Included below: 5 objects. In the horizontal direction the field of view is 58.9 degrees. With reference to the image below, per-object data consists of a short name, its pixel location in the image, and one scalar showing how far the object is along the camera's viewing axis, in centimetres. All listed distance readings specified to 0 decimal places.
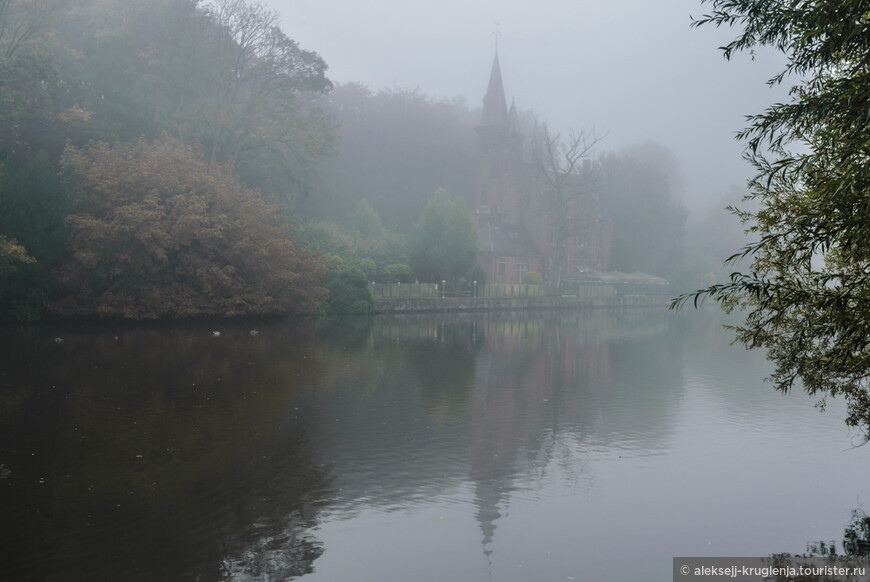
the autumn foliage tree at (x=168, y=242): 3734
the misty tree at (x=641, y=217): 9988
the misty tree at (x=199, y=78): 4856
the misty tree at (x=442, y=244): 6103
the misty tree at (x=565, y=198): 7469
